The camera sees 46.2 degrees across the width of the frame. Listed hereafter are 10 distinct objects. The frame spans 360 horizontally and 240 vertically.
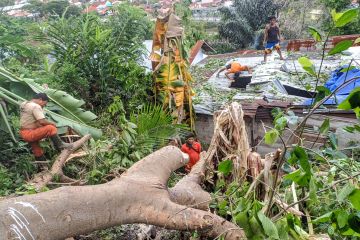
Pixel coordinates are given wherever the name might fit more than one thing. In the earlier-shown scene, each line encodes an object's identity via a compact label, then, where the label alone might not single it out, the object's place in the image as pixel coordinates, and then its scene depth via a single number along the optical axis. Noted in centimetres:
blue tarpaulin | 693
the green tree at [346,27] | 1691
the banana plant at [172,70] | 786
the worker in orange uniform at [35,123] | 523
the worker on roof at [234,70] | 1020
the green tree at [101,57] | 770
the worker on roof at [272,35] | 1084
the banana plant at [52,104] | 571
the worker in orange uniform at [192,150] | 622
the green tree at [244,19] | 2027
